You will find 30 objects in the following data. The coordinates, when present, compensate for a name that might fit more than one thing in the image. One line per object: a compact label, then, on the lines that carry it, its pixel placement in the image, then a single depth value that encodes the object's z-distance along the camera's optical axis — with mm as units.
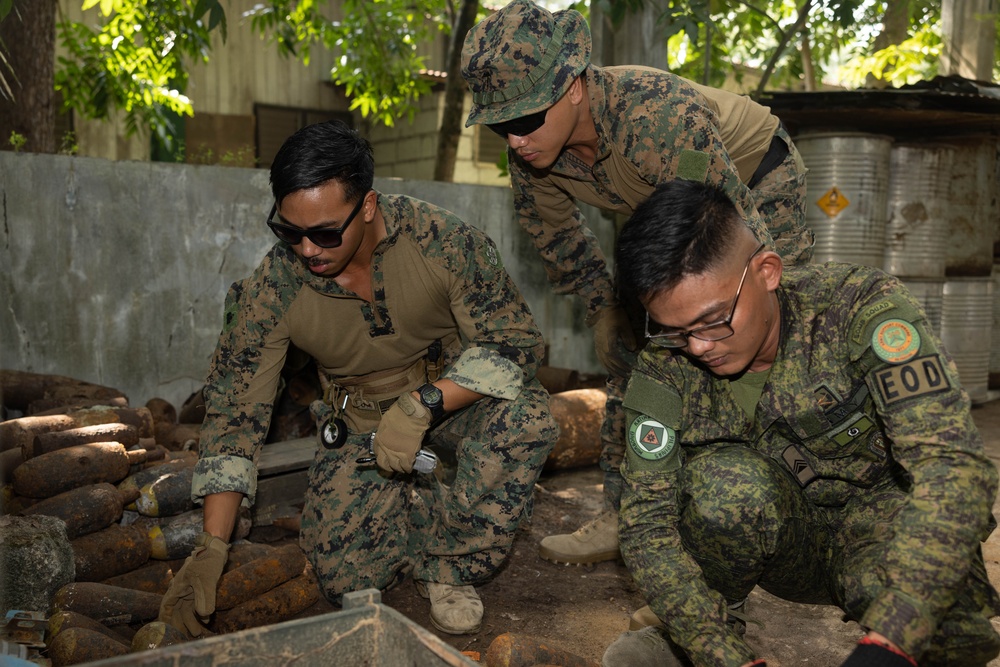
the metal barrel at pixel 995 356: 6410
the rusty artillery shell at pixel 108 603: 2443
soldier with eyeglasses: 1612
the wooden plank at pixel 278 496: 3463
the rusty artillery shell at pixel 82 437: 3355
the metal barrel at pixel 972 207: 5867
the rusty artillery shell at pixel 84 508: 2936
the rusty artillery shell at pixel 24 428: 3432
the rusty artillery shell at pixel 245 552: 2777
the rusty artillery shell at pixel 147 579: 2783
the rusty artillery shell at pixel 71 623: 2201
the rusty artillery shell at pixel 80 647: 2066
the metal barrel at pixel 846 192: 5543
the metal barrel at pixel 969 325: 5984
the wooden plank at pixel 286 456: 3510
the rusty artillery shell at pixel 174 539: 3014
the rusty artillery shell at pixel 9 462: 3186
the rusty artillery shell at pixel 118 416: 3713
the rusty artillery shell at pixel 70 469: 3121
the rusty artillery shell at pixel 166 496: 3189
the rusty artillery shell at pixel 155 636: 2154
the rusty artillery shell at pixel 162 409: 4465
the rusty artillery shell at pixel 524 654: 2066
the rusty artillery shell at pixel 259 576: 2570
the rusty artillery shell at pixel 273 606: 2545
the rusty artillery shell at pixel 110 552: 2752
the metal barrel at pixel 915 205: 5773
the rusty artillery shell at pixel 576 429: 4297
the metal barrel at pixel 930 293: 5844
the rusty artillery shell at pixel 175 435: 4004
